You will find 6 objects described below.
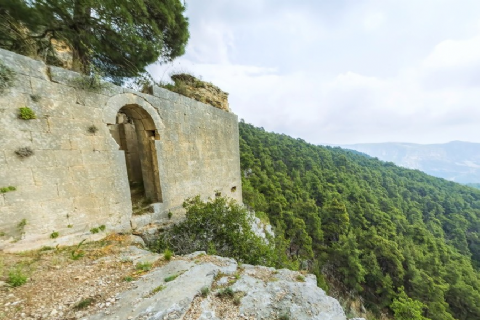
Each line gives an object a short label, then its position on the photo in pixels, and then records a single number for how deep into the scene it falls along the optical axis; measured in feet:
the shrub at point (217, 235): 18.11
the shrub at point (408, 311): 41.47
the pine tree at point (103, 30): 13.57
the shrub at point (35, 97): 11.89
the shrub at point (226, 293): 9.62
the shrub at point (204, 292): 9.20
